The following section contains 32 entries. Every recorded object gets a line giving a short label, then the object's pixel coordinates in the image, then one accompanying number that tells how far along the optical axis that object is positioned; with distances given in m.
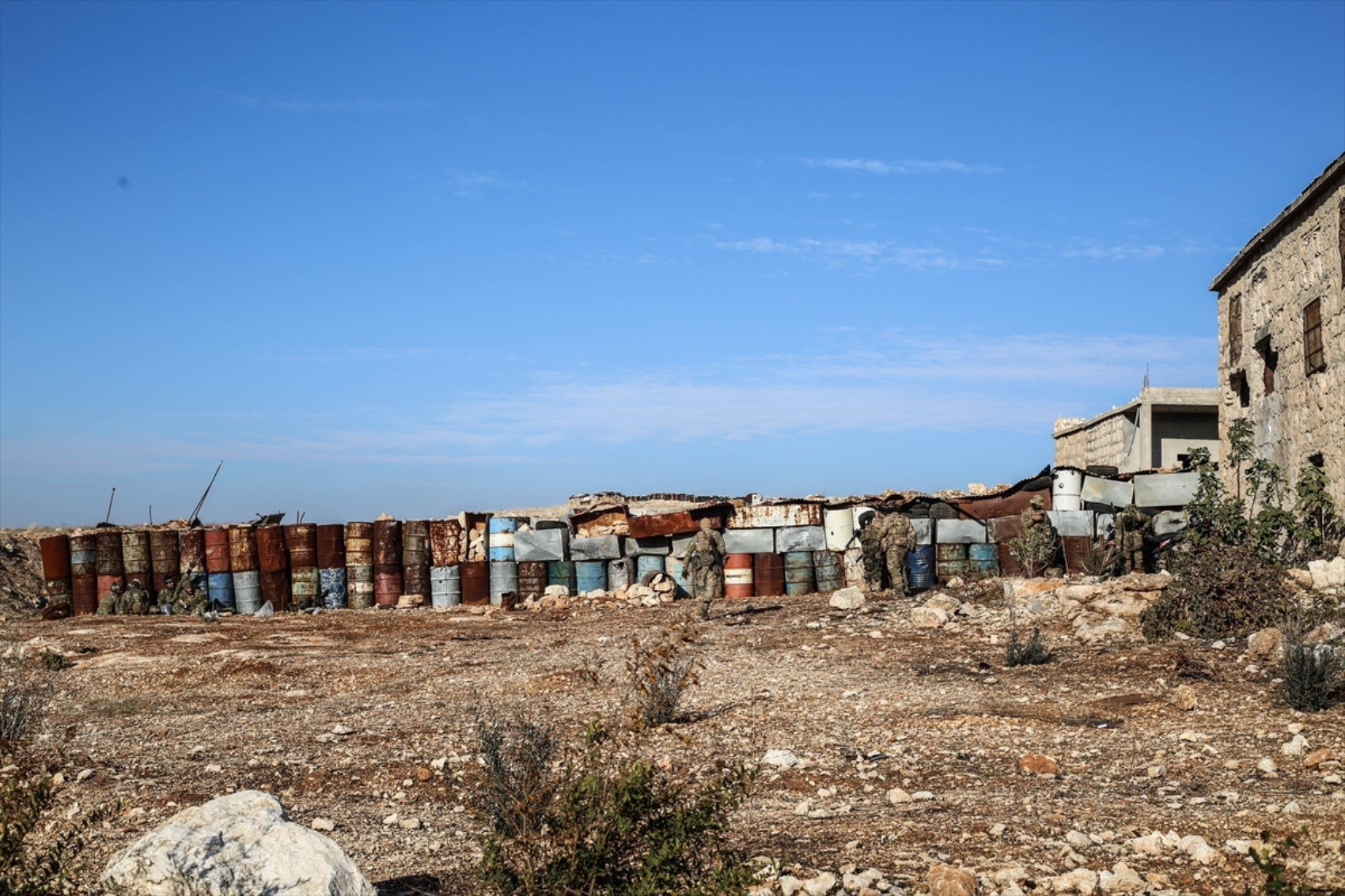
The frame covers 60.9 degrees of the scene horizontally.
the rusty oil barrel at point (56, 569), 19.17
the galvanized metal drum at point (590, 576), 19.05
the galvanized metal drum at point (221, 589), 19.16
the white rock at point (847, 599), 15.09
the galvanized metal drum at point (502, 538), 19.27
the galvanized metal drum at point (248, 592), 19.16
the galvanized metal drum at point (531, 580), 19.08
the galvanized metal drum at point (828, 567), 18.42
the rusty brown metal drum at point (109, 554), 19.12
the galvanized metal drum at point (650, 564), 18.87
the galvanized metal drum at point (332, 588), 19.30
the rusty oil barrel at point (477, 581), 19.25
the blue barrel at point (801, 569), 18.42
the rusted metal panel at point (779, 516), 18.48
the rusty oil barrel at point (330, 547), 19.33
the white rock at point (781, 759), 6.87
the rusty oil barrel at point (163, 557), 19.17
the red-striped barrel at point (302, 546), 19.22
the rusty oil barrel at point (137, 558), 19.06
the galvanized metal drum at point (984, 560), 17.78
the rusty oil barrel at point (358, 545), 19.34
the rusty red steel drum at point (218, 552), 19.22
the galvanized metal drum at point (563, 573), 19.09
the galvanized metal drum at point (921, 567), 17.59
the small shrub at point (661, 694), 5.82
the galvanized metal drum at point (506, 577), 19.16
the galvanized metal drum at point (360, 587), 19.30
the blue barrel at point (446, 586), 19.33
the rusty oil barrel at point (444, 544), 19.47
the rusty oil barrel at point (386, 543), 19.36
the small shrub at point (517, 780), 4.86
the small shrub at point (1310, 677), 7.60
